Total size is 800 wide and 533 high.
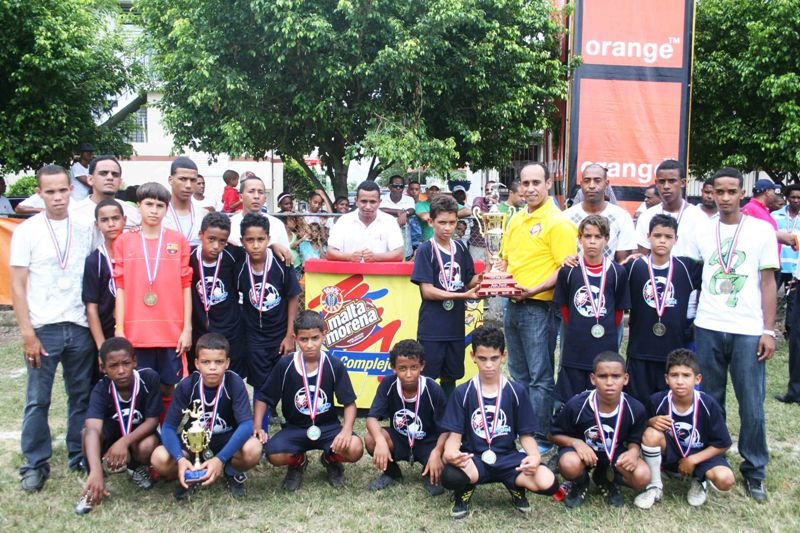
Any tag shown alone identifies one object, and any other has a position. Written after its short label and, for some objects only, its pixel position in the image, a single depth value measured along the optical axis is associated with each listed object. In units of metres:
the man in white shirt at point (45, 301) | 4.45
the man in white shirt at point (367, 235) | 5.86
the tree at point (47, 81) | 13.31
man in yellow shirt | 4.74
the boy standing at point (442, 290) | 4.83
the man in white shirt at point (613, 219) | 5.11
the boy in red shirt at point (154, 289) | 4.50
